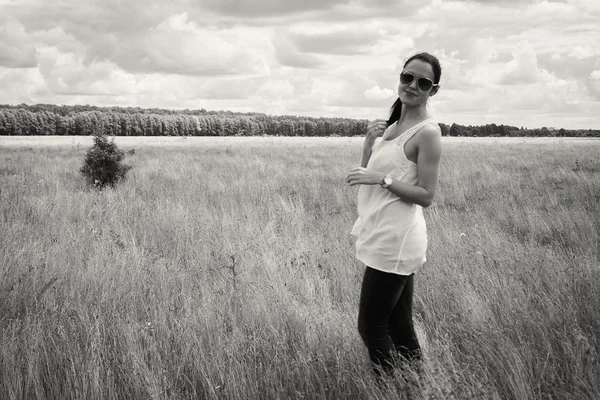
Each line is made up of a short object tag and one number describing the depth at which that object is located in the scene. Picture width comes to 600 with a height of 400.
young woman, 1.94
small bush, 10.56
